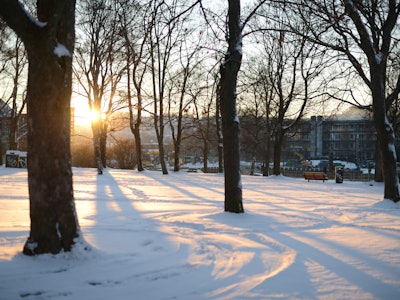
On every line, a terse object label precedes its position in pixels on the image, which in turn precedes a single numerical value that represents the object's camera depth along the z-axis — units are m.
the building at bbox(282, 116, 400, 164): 83.56
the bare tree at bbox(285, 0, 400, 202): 10.40
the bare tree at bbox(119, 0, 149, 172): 25.50
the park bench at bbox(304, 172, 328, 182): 23.34
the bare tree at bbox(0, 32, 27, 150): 26.64
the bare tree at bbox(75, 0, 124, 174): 21.44
